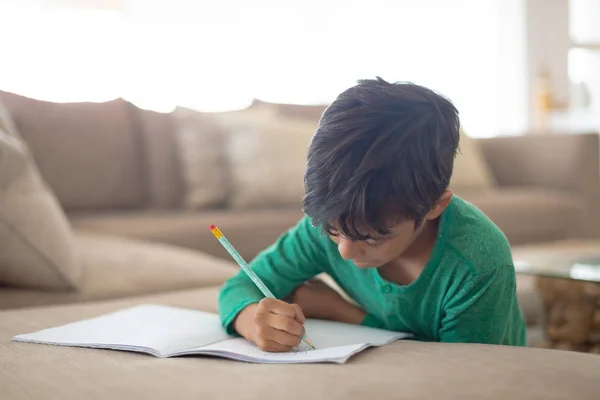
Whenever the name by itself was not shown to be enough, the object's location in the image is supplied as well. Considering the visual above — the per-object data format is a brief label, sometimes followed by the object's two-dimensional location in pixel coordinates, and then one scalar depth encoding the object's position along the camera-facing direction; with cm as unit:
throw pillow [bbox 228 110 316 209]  268
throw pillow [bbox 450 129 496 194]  309
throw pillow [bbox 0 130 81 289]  139
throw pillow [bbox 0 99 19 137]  166
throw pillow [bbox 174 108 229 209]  270
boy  87
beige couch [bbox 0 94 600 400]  74
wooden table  160
